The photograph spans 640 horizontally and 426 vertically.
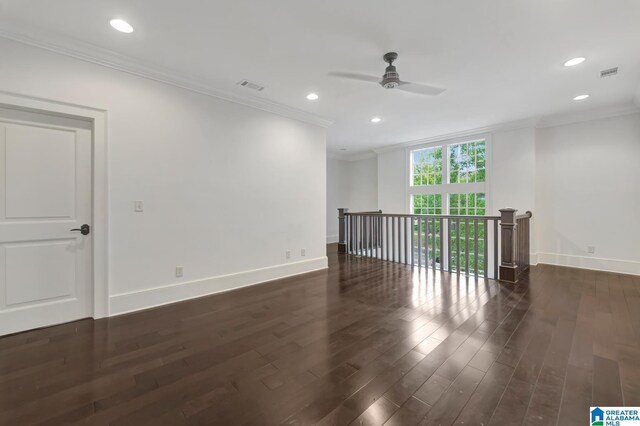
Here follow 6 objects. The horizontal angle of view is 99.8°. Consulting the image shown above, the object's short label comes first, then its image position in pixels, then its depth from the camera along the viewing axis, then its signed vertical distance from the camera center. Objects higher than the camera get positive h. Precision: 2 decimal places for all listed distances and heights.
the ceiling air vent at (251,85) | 3.43 +1.68
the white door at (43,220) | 2.45 -0.05
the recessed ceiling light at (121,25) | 2.30 +1.65
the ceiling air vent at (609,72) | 3.16 +1.68
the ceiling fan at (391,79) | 2.71 +1.39
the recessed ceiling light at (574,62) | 2.93 +1.67
